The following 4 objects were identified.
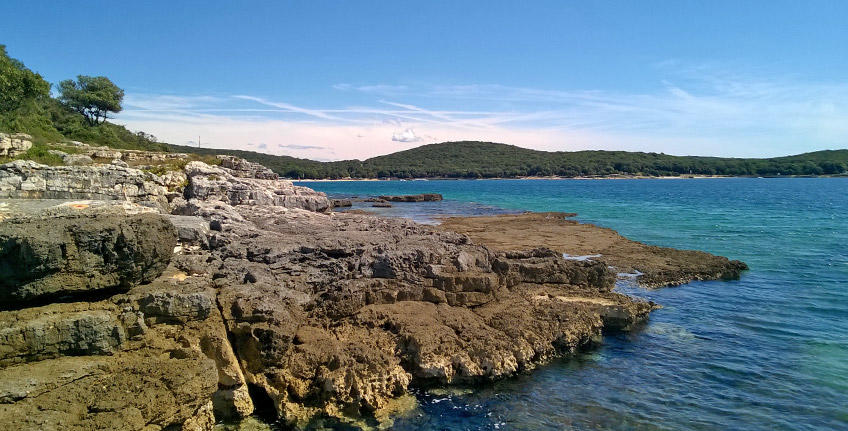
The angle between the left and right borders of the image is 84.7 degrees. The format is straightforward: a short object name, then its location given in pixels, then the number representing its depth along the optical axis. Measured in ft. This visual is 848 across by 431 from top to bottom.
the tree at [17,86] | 102.94
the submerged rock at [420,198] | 233.12
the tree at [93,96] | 162.20
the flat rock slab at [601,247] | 66.85
